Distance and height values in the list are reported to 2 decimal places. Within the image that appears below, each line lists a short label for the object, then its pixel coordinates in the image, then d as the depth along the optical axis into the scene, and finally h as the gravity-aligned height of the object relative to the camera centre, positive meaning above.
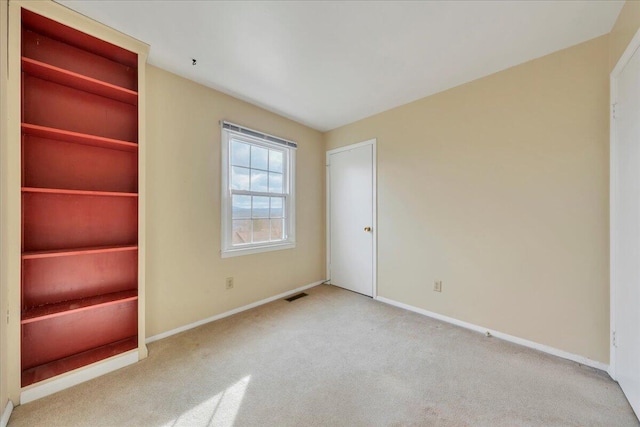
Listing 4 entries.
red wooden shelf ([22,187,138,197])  1.46 +0.14
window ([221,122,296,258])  2.67 +0.26
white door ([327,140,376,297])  3.24 -0.07
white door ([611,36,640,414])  1.37 -0.11
